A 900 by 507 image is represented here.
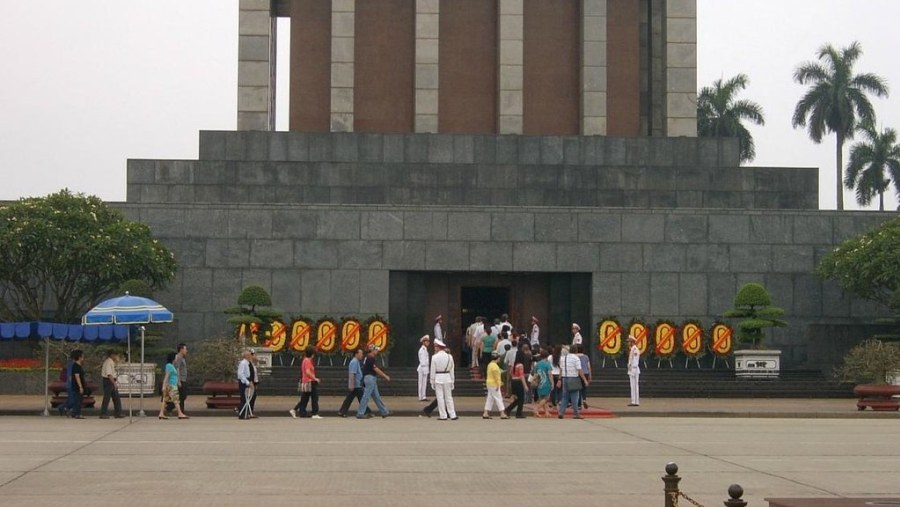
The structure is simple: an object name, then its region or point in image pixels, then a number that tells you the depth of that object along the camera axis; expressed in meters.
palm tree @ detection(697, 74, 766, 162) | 81.06
